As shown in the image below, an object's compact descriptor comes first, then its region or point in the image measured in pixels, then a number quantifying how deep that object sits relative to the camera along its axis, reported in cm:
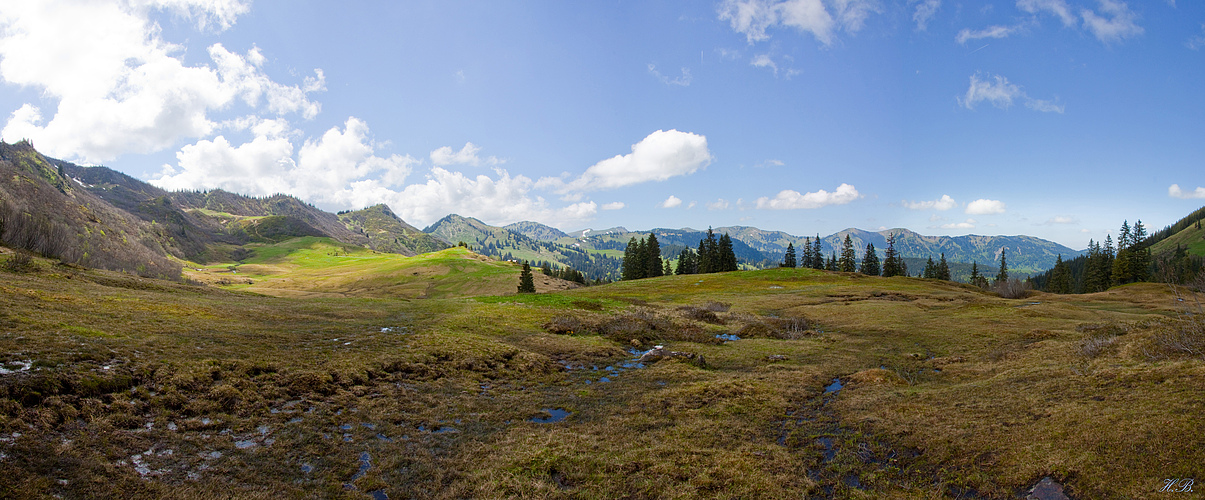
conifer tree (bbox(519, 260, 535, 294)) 7331
